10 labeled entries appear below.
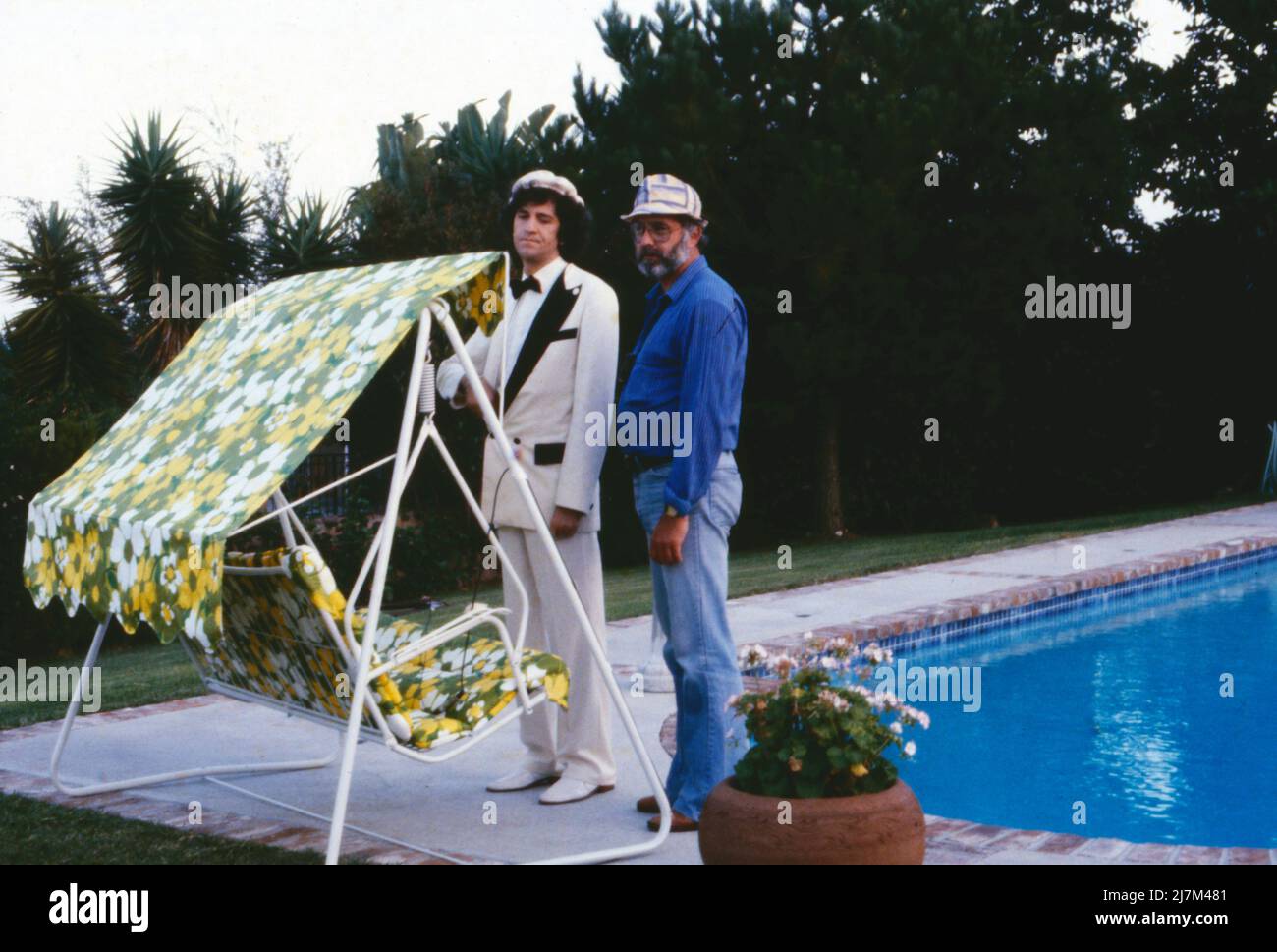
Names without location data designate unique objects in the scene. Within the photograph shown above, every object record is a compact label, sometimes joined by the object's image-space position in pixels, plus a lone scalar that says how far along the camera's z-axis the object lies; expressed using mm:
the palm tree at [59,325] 14180
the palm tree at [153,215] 14867
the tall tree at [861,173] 15875
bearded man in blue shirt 4156
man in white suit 4746
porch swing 3693
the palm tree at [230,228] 15336
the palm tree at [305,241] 15328
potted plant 3368
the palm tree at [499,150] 16875
